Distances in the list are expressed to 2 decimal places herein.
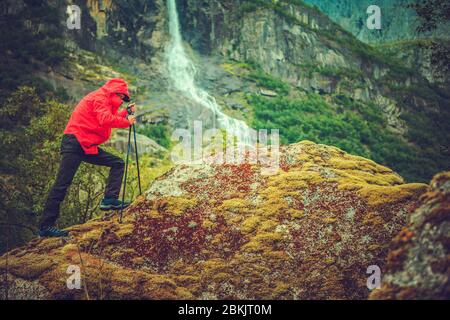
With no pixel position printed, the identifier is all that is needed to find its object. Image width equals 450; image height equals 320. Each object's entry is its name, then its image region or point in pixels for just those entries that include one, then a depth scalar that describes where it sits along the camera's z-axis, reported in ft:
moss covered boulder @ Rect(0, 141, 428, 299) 22.25
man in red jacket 26.67
